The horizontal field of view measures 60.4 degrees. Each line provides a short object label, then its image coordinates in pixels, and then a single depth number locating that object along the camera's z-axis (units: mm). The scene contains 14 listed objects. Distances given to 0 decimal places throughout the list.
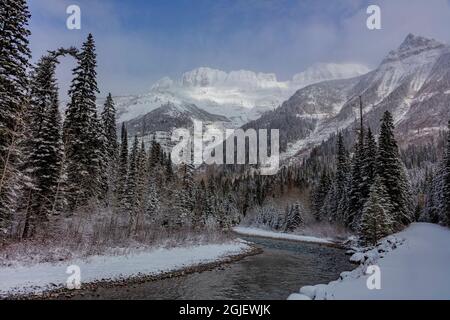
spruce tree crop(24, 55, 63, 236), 32375
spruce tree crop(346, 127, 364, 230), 55375
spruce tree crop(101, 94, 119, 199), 54062
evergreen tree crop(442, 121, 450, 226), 47650
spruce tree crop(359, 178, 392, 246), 40656
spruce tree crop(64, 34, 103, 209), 40938
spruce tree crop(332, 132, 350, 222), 69062
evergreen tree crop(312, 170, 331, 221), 88312
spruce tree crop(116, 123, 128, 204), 58519
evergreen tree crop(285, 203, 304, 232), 87356
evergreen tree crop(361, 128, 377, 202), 52375
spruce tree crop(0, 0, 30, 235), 25381
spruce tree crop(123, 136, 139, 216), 54184
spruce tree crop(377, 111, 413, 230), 48428
